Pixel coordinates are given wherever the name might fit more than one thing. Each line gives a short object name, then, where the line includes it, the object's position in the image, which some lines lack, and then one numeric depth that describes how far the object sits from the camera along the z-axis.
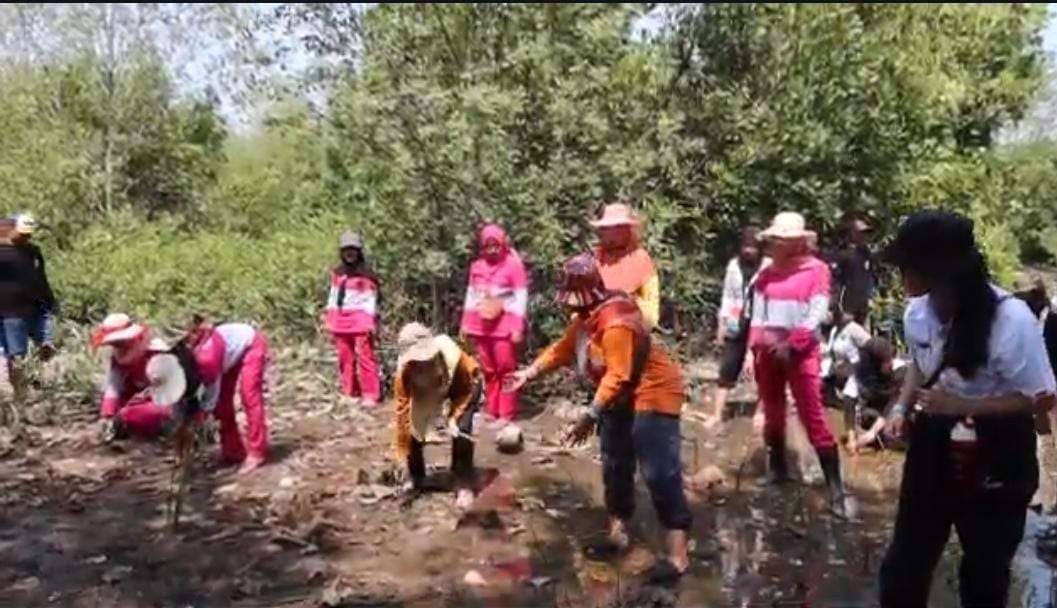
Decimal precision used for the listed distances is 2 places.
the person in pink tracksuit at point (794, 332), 6.38
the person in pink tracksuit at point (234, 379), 6.99
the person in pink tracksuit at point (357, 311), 9.31
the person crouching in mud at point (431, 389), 6.52
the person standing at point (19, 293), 8.99
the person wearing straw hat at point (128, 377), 6.69
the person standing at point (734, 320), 8.62
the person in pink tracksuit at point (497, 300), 8.55
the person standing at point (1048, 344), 5.88
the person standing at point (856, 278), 9.92
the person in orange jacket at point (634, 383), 5.04
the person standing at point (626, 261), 6.62
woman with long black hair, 3.37
